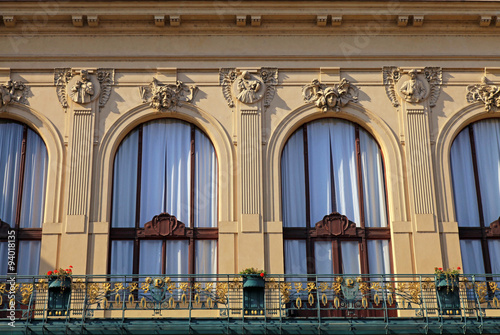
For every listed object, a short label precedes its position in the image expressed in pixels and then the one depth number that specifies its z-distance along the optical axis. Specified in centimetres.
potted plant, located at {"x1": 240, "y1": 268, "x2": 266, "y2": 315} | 1900
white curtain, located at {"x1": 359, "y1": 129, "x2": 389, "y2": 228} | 2167
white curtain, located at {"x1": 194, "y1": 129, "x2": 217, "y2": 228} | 2155
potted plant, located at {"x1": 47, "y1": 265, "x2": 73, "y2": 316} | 1877
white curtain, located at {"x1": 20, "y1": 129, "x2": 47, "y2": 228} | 2147
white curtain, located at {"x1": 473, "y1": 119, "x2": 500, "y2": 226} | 2186
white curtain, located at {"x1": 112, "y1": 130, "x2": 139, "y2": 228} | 2153
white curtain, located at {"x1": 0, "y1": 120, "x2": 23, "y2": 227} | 2155
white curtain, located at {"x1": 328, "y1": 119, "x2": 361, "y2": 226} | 2178
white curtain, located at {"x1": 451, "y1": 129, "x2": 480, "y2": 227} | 2177
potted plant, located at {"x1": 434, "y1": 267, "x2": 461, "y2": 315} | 1894
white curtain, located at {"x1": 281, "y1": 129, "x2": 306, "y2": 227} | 2162
